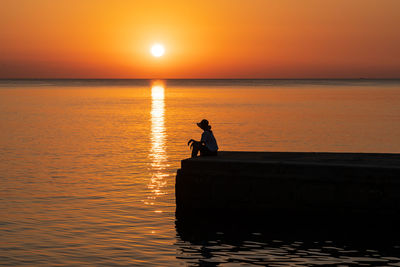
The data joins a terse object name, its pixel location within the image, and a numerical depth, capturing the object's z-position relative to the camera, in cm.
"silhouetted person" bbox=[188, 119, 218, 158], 2030
